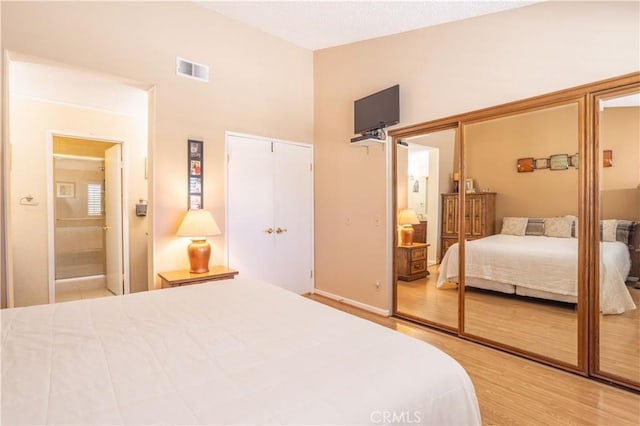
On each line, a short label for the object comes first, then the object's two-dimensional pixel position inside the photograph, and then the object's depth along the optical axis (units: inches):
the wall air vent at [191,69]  134.5
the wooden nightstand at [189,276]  119.9
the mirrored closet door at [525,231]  99.5
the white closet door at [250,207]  151.7
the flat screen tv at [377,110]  138.9
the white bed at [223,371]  34.7
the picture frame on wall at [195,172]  138.0
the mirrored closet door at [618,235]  87.6
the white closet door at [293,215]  169.0
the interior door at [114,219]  176.1
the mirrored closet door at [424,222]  130.4
